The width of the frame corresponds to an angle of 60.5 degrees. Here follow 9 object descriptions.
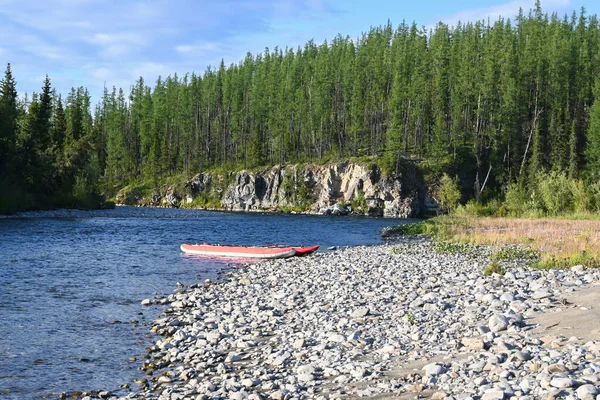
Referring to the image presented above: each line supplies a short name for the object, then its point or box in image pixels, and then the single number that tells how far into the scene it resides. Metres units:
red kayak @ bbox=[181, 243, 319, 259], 31.80
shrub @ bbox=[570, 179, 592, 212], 51.34
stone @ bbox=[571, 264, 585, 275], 17.22
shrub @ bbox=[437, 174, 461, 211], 75.04
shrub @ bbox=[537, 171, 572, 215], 53.88
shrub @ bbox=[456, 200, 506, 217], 59.46
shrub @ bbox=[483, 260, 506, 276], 18.62
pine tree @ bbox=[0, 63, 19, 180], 62.53
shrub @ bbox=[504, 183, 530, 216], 58.03
